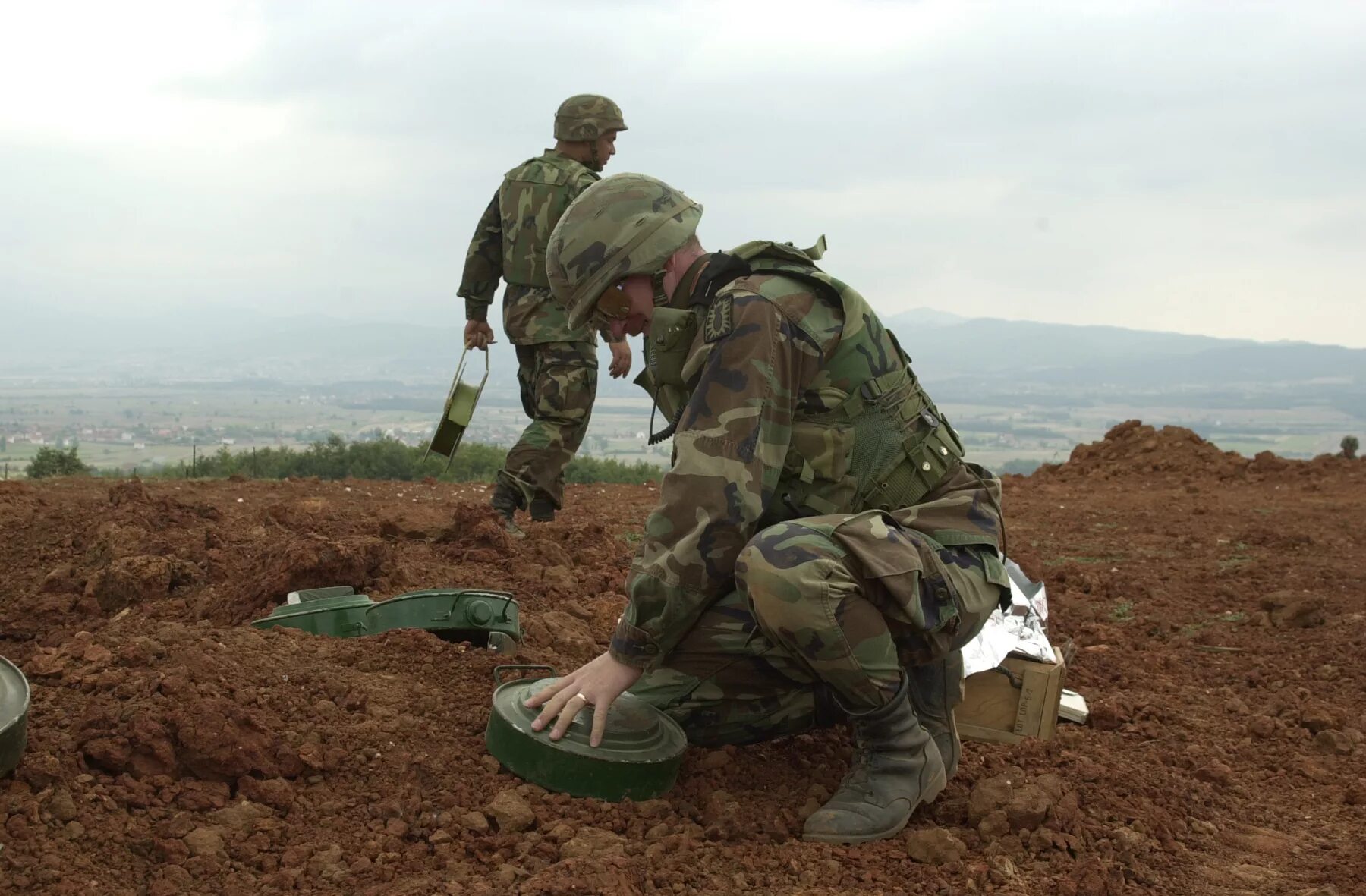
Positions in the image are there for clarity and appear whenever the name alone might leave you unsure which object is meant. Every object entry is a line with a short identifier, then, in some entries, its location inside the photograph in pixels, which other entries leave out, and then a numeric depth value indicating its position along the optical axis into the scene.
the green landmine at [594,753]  2.87
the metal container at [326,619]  3.78
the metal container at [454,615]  3.80
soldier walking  6.56
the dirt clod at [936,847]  2.75
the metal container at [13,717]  2.53
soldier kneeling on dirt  2.76
